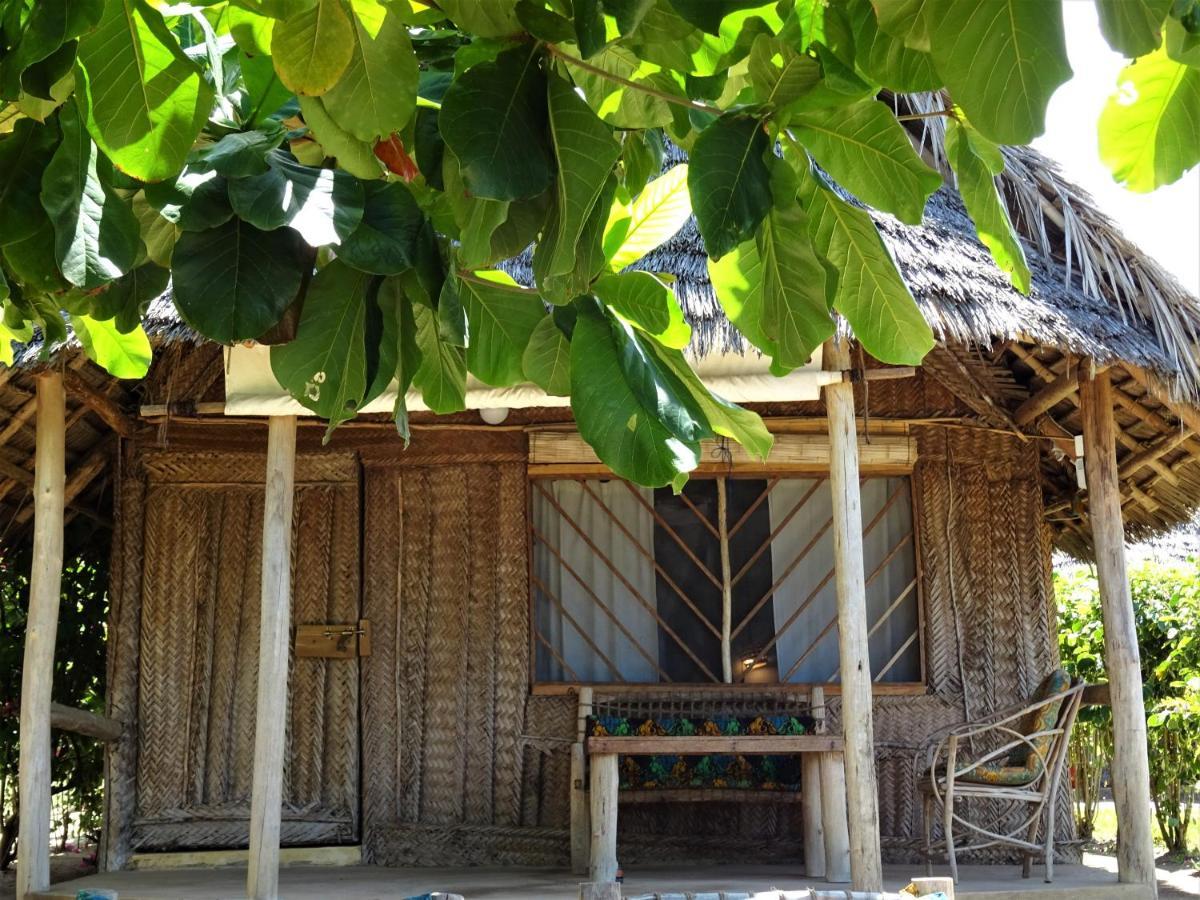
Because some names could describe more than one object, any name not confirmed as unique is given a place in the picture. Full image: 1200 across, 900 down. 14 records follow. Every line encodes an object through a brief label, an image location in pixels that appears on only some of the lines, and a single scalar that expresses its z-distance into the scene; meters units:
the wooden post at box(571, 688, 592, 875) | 5.30
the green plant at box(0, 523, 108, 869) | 7.04
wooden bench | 4.82
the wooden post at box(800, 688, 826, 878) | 5.03
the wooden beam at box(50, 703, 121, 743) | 5.11
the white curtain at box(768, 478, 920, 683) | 5.93
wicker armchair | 4.81
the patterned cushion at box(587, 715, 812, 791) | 5.30
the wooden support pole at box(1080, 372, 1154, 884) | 4.82
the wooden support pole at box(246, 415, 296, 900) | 4.50
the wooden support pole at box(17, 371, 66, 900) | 4.70
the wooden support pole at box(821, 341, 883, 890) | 4.41
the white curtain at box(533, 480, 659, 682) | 5.93
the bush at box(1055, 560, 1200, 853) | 7.59
